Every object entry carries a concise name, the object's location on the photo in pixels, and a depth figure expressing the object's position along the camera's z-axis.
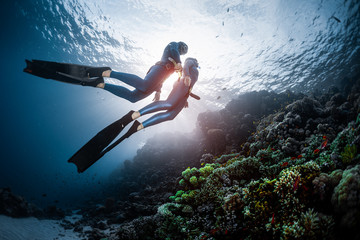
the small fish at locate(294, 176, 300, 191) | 3.21
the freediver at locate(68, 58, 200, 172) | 3.09
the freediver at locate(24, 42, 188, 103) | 2.92
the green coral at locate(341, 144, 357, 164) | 3.82
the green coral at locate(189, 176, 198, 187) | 6.92
